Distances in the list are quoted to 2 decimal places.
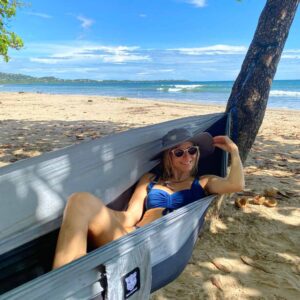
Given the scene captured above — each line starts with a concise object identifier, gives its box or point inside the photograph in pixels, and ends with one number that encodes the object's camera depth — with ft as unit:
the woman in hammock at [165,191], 5.93
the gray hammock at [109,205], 4.18
